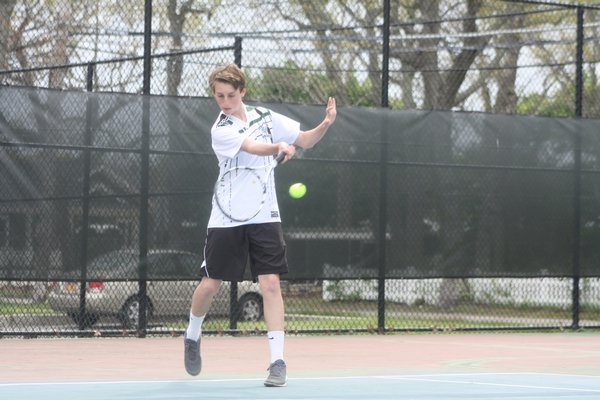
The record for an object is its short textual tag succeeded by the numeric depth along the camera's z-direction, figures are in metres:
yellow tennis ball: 14.97
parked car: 21.58
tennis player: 14.62
